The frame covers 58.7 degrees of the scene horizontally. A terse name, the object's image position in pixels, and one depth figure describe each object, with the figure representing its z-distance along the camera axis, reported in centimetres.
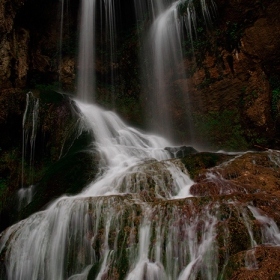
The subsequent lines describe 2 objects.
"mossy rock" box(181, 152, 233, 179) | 665
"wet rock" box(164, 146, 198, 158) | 869
